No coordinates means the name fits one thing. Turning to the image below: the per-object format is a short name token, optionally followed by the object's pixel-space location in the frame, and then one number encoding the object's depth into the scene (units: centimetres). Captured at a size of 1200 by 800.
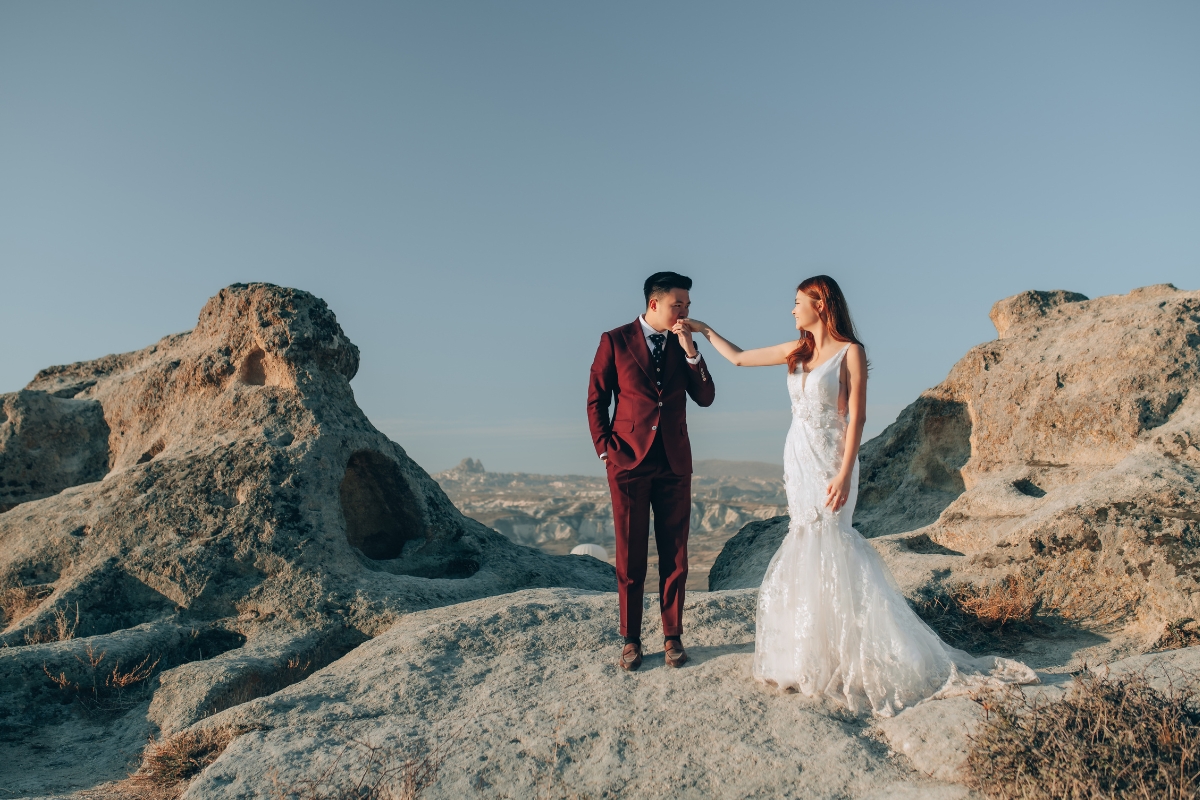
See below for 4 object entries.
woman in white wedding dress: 382
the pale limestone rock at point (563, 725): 325
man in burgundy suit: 445
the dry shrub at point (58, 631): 595
